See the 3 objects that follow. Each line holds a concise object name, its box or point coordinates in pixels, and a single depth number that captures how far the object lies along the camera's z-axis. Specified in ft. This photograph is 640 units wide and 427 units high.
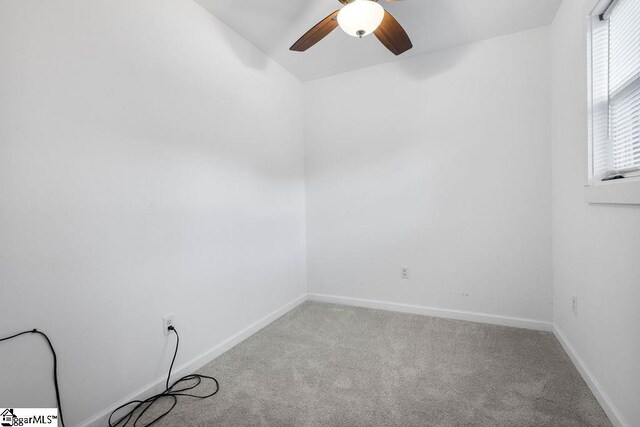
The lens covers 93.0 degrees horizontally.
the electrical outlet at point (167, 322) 5.86
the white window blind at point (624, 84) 4.49
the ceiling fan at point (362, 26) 4.99
